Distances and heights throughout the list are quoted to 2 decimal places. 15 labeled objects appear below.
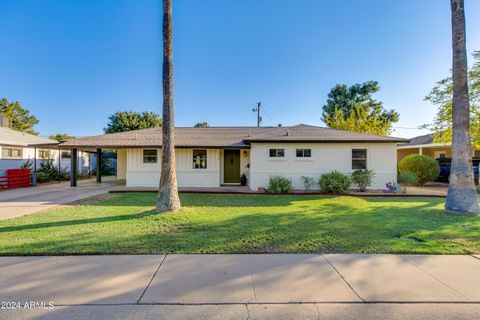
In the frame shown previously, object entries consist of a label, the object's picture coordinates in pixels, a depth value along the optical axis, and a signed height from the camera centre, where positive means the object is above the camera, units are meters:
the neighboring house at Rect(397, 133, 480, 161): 19.87 +1.40
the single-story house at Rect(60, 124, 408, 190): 12.92 +0.49
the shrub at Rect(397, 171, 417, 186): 14.66 -0.97
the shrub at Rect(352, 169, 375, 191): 12.39 -0.82
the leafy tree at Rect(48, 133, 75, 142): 30.33 +3.57
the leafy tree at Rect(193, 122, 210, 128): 55.80 +9.56
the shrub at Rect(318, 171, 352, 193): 12.00 -1.04
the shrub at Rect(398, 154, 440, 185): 15.69 -0.35
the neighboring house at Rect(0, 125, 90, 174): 16.31 +0.90
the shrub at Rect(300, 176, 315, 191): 12.76 -1.09
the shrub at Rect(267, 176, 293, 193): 11.98 -1.18
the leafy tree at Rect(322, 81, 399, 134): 31.00 +8.55
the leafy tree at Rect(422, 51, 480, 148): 13.65 +3.49
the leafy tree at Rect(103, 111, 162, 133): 29.42 +5.59
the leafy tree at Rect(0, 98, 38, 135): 36.19 +7.71
